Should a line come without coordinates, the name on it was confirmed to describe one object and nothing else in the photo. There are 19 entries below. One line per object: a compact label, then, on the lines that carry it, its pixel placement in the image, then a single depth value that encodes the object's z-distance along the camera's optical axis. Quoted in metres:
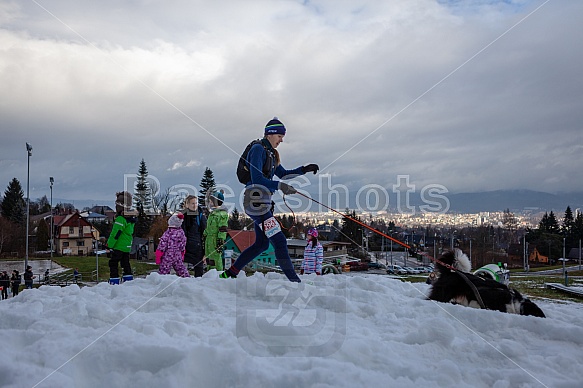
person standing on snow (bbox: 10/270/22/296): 13.40
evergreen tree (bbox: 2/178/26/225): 74.25
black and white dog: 4.46
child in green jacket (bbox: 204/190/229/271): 9.93
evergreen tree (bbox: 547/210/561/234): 74.50
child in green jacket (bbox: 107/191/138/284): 8.20
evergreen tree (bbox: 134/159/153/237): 67.00
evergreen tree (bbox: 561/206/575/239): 72.38
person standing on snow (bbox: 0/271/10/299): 15.68
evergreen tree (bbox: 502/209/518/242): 70.12
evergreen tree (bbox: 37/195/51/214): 105.72
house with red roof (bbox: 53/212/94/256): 66.56
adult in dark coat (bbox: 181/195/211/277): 9.50
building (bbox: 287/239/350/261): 34.33
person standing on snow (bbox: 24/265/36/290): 14.03
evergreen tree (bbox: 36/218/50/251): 66.94
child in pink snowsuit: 8.22
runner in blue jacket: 6.05
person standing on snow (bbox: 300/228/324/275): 11.27
